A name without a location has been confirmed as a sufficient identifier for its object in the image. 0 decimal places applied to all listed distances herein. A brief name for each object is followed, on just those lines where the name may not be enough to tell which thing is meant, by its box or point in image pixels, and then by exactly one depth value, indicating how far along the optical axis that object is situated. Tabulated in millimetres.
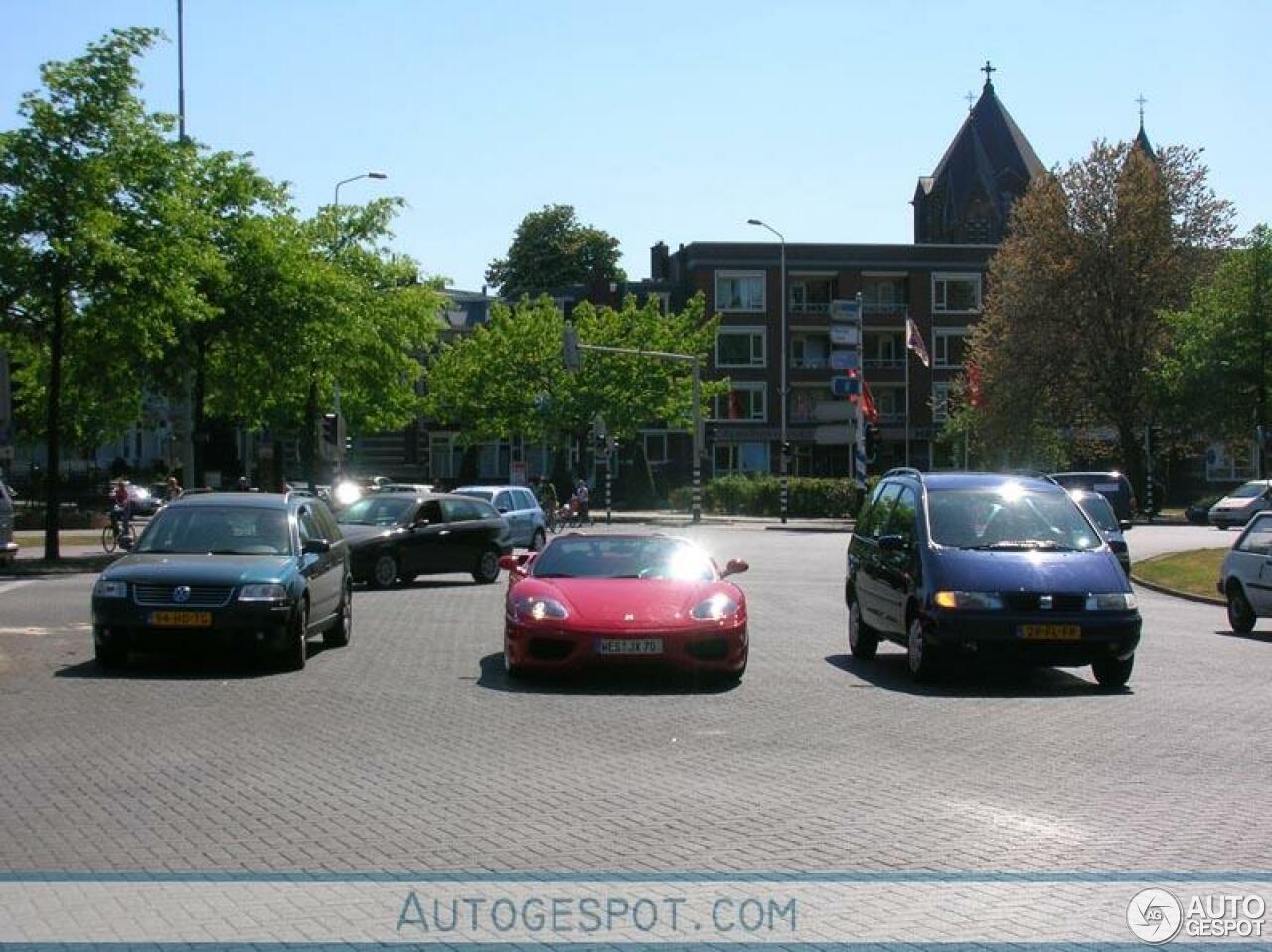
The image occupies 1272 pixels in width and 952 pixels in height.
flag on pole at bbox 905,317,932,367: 55875
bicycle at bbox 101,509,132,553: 38875
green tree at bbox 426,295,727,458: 72562
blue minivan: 13312
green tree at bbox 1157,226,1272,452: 61625
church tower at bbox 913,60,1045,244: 100812
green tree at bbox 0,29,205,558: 30188
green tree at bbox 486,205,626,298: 99688
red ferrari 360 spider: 13172
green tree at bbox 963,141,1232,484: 62875
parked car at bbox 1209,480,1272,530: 56500
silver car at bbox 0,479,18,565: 30234
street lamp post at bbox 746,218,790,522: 58438
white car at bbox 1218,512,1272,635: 19422
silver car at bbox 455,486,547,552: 36969
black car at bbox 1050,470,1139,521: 37000
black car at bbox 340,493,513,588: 26156
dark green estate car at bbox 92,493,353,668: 13969
